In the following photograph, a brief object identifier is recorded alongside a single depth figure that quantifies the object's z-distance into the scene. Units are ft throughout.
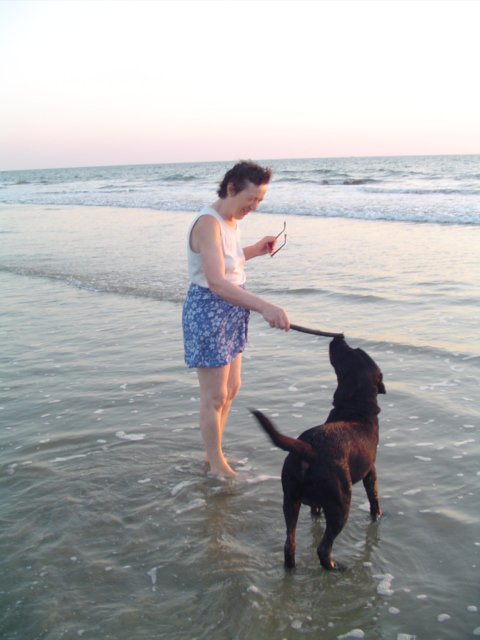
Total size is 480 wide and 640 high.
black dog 9.26
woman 11.60
